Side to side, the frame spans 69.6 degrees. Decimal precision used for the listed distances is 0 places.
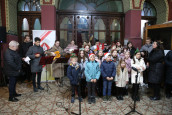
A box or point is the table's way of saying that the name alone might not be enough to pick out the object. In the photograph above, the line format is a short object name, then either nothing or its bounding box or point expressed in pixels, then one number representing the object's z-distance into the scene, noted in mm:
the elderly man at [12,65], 3238
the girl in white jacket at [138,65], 3446
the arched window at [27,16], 6391
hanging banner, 4922
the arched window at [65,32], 6609
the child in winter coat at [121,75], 3467
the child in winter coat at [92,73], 3289
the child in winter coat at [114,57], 3791
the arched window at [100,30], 6816
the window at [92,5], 6621
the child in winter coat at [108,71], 3354
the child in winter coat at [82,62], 3654
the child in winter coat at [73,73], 3209
